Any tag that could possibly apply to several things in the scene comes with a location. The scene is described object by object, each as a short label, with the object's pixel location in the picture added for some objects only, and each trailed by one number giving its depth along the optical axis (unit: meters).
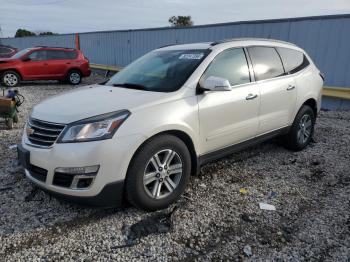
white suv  3.01
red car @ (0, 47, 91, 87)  13.13
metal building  9.55
